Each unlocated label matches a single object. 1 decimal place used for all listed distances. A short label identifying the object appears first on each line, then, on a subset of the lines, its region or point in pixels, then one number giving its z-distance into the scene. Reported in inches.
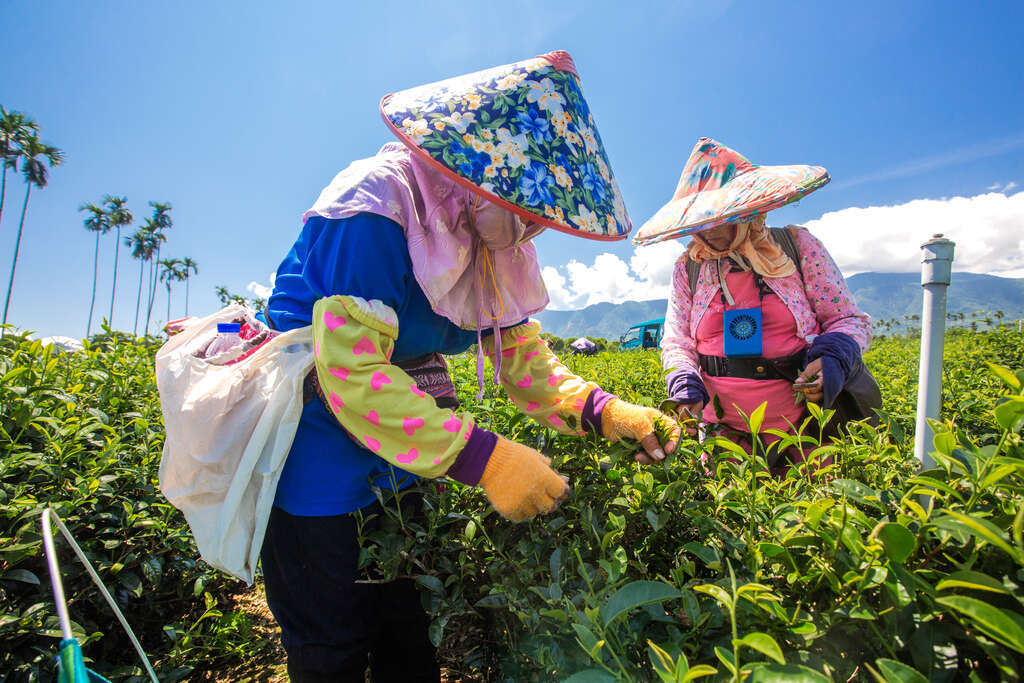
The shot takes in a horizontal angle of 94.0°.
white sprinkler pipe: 41.8
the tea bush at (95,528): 57.4
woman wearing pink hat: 74.8
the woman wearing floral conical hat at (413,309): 38.0
